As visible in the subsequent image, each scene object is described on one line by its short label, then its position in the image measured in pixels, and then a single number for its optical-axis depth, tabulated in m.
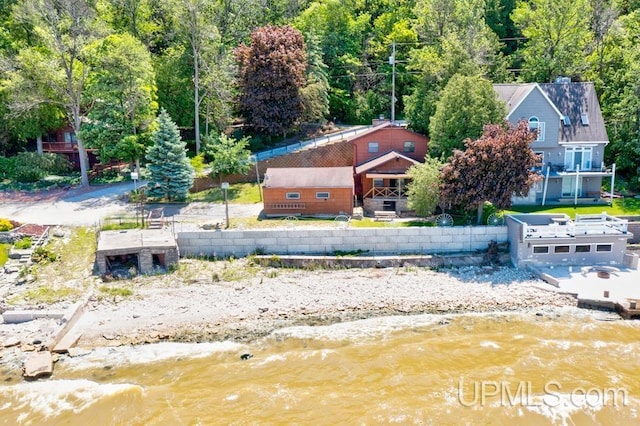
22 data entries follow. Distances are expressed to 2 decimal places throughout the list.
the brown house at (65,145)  40.41
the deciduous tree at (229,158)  33.88
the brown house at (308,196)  29.61
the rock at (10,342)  19.47
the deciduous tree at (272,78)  37.50
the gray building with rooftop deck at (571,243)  25.38
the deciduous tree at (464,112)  29.38
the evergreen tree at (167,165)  31.42
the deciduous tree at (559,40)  37.41
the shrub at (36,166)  36.34
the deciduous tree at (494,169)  25.98
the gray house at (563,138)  31.52
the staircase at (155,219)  27.55
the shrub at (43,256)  24.92
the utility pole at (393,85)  42.52
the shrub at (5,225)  26.61
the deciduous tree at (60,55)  32.62
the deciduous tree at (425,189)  27.53
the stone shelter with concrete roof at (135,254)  24.48
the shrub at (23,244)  25.61
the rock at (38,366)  17.59
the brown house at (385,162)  31.52
